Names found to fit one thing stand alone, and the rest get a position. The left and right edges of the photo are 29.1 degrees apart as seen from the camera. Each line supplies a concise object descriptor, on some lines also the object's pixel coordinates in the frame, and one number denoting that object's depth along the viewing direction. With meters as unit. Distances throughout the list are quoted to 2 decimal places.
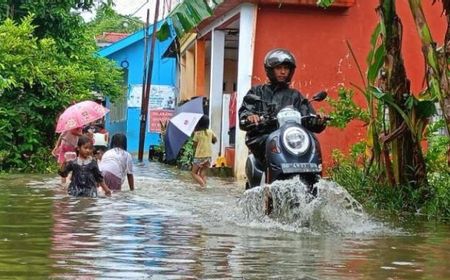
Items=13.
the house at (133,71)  37.22
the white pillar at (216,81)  21.02
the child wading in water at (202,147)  15.59
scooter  7.24
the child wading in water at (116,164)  11.70
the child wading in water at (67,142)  13.30
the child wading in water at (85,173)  10.55
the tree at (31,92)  16.64
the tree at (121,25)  54.93
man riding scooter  7.27
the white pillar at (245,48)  17.19
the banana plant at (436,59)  8.12
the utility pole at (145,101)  27.93
